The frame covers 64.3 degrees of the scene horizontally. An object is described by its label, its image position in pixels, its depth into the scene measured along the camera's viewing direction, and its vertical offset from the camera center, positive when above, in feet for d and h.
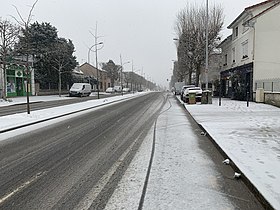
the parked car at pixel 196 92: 64.95 -0.22
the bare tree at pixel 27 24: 44.74 +13.67
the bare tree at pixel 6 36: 78.41 +19.69
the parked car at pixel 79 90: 117.76 +0.85
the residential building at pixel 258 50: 60.51 +12.02
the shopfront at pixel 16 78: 98.49 +6.17
